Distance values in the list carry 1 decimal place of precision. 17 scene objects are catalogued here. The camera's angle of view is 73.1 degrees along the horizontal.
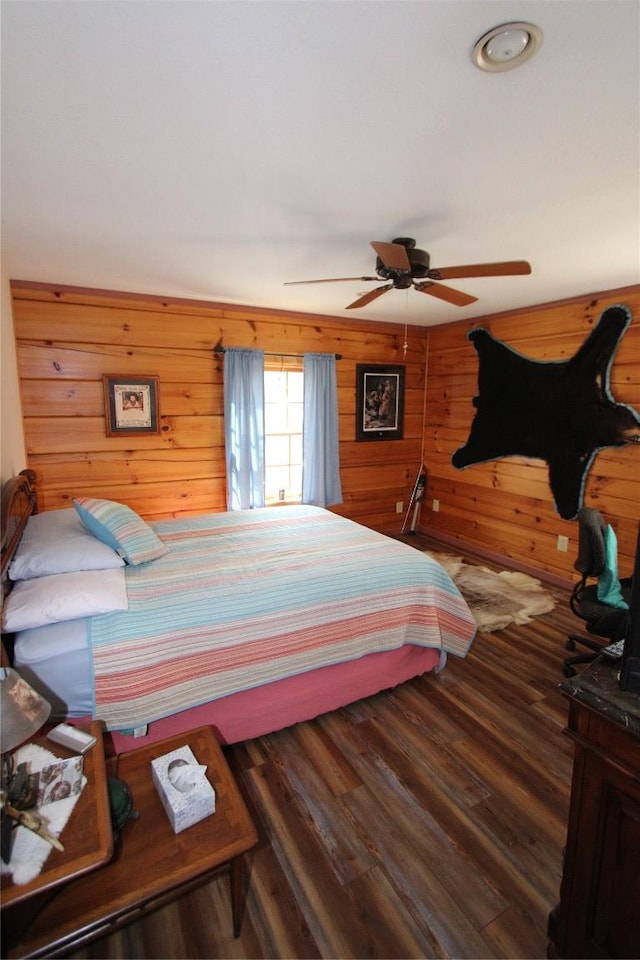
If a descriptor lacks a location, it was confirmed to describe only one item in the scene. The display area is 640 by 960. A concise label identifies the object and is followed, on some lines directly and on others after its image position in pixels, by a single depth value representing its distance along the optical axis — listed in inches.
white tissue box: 49.0
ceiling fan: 74.2
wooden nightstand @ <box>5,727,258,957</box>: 40.8
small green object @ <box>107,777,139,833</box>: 49.0
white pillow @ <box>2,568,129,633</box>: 67.1
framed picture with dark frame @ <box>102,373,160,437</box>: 134.6
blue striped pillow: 88.8
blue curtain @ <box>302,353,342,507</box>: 165.8
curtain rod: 147.8
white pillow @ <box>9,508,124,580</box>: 77.4
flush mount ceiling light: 37.5
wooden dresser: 41.0
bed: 68.0
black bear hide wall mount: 130.5
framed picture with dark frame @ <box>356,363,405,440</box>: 181.5
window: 164.7
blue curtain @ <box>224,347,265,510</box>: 148.9
